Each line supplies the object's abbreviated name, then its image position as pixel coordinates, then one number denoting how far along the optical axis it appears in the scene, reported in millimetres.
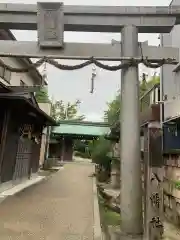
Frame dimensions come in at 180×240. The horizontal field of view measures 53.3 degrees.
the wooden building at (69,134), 23578
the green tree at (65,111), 35990
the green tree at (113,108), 18831
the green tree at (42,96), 23152
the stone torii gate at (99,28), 3877
